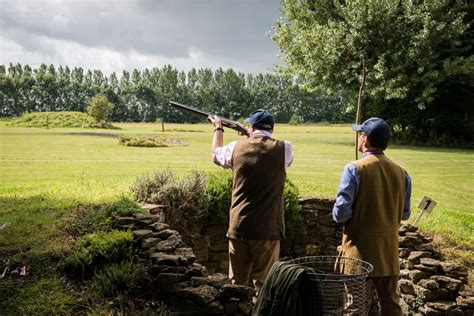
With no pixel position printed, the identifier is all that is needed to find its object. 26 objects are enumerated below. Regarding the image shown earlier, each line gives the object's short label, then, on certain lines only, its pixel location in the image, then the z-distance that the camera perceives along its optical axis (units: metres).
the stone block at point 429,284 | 5.31
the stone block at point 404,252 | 6.01
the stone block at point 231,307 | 3.45
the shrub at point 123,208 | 5.01
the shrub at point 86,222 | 4.72
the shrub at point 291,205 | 6.58
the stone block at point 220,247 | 6.69
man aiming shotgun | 3.81
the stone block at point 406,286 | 5.59
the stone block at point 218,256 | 6.73
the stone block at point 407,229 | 6.29
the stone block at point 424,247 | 6.08
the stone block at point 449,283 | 5.23
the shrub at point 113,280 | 3.50
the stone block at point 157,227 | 4.70
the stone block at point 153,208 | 5.62
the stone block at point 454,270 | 5.43
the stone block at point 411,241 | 6.12
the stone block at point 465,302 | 5.08
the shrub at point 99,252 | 3.89
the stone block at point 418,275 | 5.57
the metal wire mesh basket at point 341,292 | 2.53
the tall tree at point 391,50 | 17.14
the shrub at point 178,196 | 6.17
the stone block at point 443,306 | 5.11
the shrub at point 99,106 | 24.25
